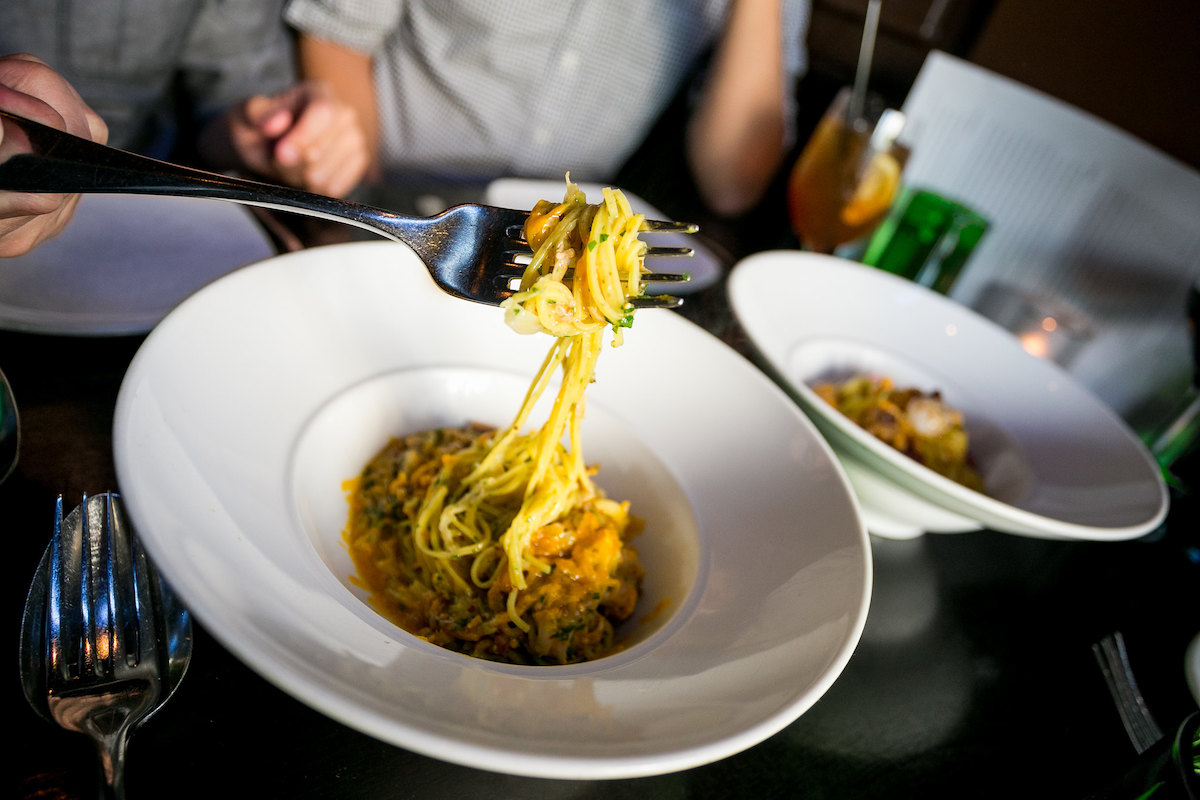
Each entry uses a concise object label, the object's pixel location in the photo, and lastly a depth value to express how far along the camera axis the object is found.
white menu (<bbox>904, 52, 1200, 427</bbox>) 0.77
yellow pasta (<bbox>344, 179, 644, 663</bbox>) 0.35
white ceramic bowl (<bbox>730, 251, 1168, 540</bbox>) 0.40
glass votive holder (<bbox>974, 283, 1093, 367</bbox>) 0.79
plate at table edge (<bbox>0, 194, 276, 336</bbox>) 0.38
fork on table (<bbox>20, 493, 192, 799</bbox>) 0.26
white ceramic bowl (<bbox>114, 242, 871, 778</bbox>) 0.25
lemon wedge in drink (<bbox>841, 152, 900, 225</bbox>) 0.70
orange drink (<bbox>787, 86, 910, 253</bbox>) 0.69
